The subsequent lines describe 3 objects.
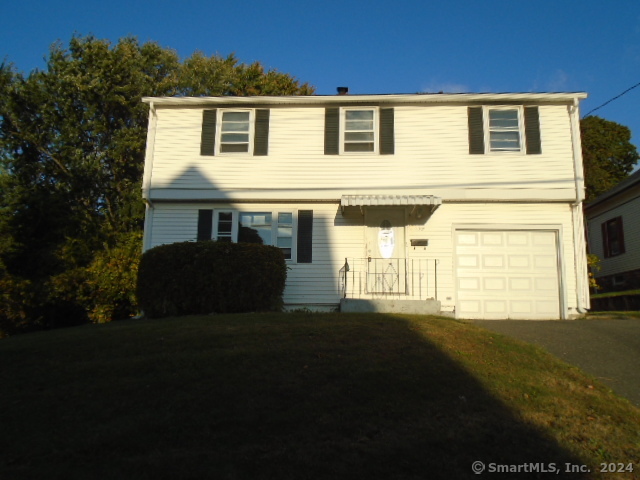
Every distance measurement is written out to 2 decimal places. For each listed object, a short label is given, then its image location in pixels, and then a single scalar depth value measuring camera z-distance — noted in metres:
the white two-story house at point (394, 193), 13.12
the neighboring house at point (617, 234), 19.89
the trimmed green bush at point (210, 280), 11.45
